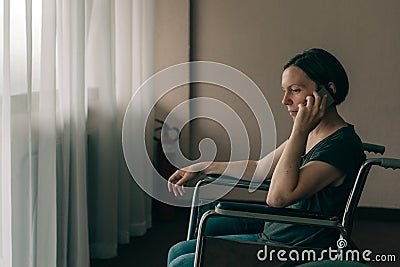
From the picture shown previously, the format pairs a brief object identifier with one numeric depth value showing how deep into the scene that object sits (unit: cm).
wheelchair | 218
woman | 228
